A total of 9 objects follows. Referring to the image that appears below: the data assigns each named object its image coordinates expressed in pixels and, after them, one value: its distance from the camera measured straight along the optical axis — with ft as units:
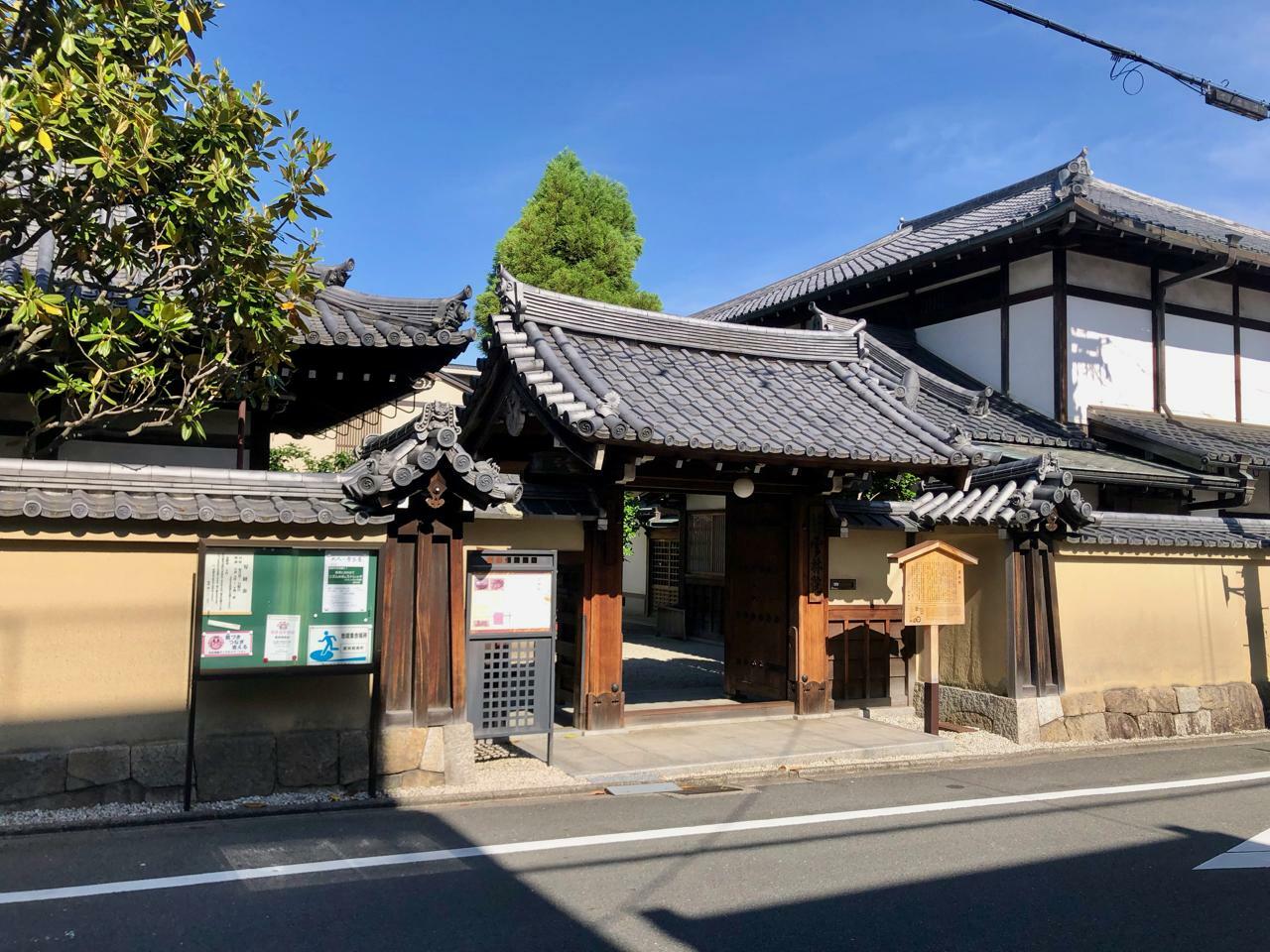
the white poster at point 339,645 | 26.02
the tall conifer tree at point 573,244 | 77.92
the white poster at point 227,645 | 24.58
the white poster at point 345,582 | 26.25
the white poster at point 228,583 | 24.63
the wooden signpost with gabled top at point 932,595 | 37.04
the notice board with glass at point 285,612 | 24.58
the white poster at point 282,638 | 25.41
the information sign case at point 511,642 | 29.53
